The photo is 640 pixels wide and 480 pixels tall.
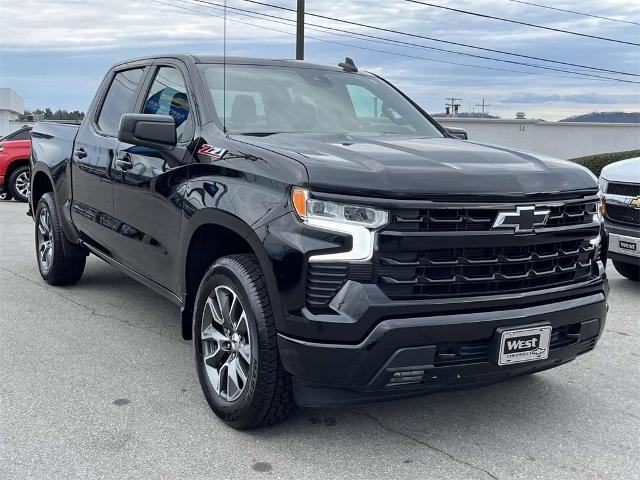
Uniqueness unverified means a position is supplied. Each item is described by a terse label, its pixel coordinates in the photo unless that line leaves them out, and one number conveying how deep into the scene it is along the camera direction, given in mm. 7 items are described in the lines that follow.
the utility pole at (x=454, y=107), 54916
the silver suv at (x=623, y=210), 6633
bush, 23469
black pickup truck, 3072
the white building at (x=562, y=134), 37094
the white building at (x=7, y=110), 56500
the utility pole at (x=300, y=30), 22816
